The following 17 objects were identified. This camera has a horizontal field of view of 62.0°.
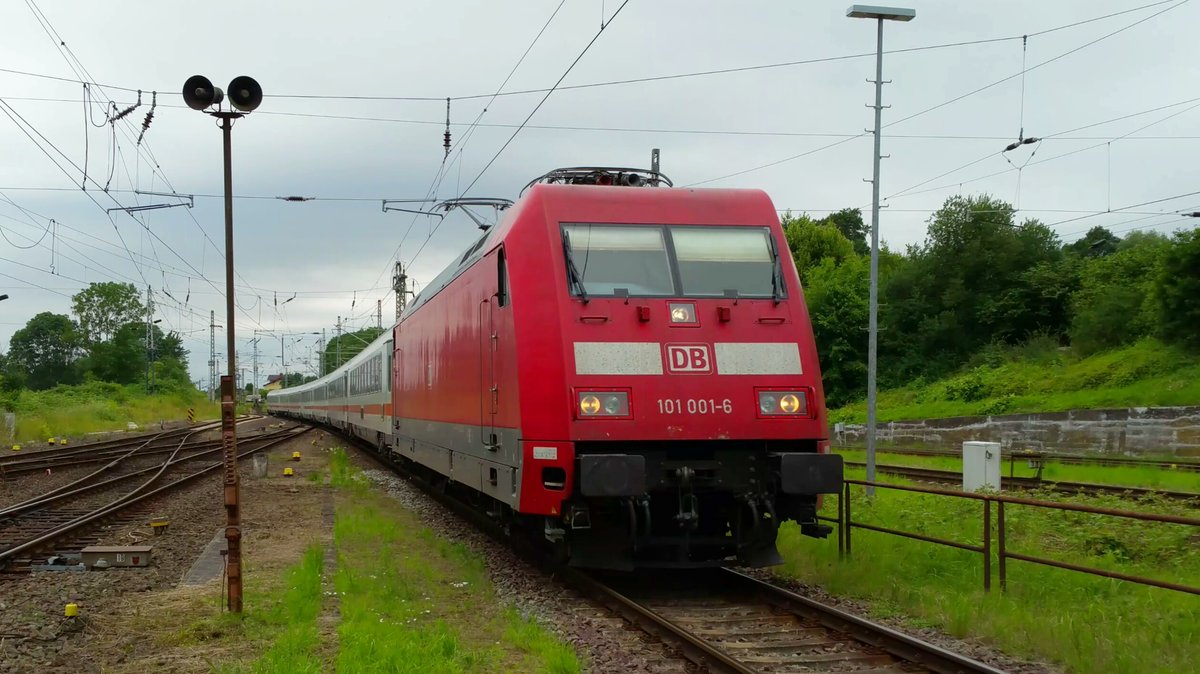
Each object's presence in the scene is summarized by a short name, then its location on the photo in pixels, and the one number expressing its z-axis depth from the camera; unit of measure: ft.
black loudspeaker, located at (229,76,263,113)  27.17
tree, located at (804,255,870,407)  150.00
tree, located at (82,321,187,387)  250.12
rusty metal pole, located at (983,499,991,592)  27.55
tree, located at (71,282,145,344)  263.70
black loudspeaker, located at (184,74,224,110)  26.40
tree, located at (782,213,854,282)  207.00
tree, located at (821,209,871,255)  264.70
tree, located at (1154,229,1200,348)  105.60
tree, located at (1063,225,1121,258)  196.65
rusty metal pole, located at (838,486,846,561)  33.06
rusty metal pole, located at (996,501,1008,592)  26.55
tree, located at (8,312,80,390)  297.74
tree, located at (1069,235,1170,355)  126.00
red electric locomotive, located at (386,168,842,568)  27.14
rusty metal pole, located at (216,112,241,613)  26.61
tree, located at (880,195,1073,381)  160.15
